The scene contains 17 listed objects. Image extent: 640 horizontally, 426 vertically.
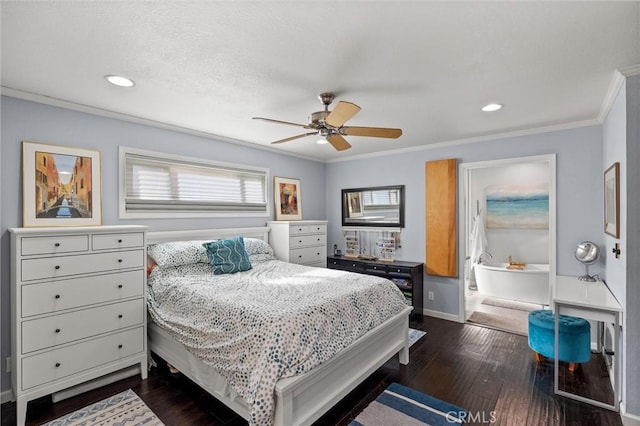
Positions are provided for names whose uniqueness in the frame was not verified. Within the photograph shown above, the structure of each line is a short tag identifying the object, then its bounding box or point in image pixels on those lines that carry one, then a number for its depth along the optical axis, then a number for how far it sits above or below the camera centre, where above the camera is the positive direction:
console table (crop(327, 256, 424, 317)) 4.18 -0.87
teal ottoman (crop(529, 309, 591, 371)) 2.65 -1.13
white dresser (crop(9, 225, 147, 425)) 2.18 -0.74
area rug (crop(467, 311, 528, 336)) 3.85 -1.47
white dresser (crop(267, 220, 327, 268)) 4.37 -0.43
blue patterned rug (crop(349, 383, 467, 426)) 2.15 -1.47
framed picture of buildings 2.52 +0.24
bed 1.82 -1.00
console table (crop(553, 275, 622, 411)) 2.25 -0.75
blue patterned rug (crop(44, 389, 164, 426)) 2.15 -1.48
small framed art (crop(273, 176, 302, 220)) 4.74 +0.24
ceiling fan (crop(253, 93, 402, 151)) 2.29 +0.68
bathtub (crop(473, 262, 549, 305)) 4.71 -1.14
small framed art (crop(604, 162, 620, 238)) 2.31 +0.10
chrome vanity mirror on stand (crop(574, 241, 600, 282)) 3.04 -0.42
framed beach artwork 5.36 +0.12
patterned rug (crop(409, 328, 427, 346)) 3.54 -1.48
